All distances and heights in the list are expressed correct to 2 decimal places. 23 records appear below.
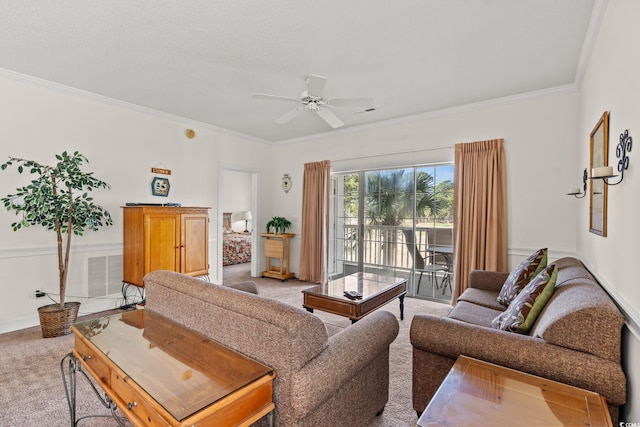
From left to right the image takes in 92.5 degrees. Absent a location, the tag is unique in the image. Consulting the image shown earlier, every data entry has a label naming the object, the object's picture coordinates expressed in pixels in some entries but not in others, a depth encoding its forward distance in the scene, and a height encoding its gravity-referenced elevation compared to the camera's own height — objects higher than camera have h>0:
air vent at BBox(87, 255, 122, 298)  3.82 -0.83
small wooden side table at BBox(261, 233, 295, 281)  5.77 -0.77
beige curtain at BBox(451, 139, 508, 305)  3.86 +0.03
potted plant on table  5.93 -0.24
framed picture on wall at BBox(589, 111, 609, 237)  2.09 +0.23
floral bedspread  7.11 -0.91
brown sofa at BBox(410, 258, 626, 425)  1.35 -0.66
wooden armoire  3.73 -0.38
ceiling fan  2.85 +1.15
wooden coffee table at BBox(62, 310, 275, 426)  1.03 -0.64
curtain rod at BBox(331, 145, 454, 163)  4.36 +0.93
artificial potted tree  3.03 +0.02
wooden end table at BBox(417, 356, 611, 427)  1.07 -0.73
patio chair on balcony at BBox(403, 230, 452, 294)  4.48 -0.77
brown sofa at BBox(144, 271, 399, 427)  1.29 -0.65
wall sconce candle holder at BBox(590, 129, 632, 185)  1.62 +0.29
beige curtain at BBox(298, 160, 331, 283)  5.52 -0.18
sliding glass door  4.47 -0.21
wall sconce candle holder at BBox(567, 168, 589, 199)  2.84 +0.23
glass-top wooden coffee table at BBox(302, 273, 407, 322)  2.90 -0.84
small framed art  4.40 +0.36
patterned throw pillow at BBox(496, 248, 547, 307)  2.52 -0.53
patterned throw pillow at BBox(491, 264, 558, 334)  1.79 -0.57
